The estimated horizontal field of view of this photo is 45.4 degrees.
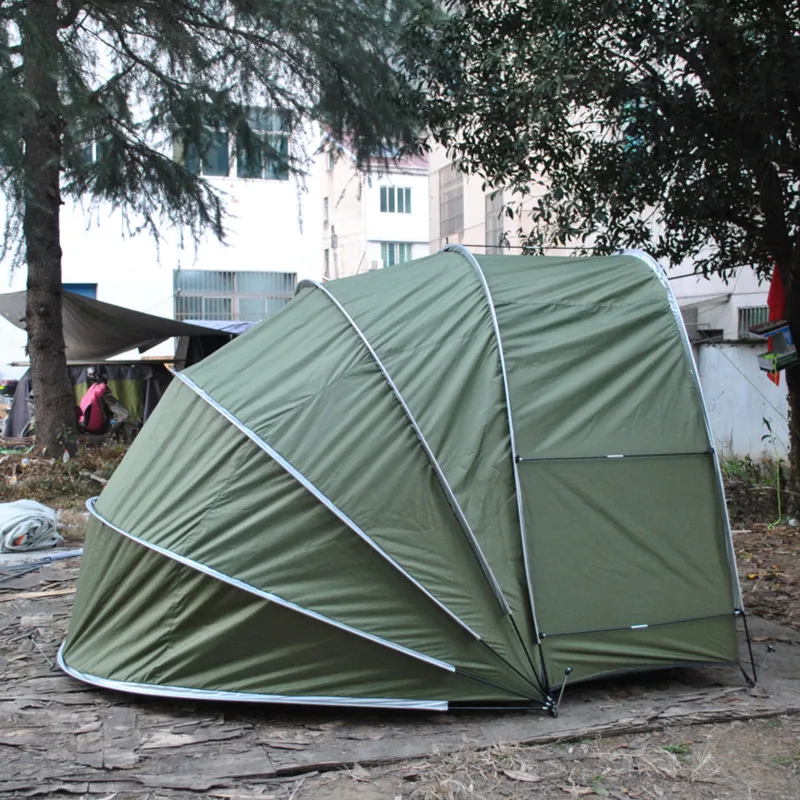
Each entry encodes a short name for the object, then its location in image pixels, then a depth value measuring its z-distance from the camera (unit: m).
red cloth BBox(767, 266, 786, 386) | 9.40
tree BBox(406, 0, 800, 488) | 7.75
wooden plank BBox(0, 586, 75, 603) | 7.11
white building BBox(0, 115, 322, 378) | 25.56
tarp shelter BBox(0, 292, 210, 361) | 14.77
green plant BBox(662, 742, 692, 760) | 4.38
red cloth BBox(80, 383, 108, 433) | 15.07
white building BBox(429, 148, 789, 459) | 13.48
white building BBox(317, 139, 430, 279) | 31.09
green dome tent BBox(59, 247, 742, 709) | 4.71
